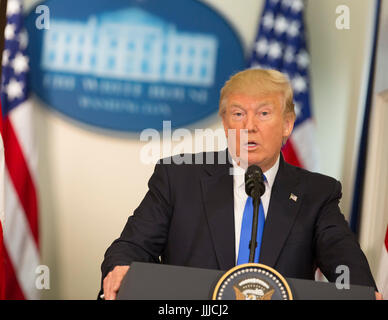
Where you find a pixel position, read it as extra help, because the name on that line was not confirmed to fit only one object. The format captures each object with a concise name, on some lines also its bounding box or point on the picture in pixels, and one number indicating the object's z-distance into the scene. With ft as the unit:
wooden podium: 9.41
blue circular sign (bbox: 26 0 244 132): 24.93
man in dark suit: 14.10
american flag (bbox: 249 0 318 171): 24.29
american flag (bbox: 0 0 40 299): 23.30
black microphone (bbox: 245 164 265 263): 10.86
